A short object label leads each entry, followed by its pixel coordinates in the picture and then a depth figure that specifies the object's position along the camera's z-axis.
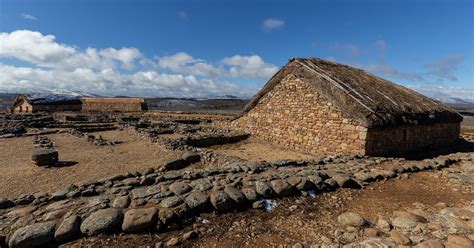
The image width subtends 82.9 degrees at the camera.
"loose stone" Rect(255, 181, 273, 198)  5.92
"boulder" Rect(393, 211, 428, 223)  5.17
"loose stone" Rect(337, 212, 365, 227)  5.06
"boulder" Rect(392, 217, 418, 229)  4.95
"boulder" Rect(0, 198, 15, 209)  4.97
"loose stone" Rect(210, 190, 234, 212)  5.25
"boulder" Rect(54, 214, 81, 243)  4.08
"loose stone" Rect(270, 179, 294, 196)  6.11
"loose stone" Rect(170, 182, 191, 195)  5.54
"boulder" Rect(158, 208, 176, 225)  4.62
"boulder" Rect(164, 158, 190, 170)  9.94
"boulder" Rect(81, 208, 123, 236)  4.25
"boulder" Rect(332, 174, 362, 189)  6.97
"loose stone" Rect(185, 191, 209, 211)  5.11
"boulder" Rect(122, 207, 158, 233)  4.36
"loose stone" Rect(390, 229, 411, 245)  4.39
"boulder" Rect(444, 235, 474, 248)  4.17
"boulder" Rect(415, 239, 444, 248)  4.16
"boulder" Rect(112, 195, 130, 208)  4.92
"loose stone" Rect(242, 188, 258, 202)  5.66
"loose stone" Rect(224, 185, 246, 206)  5.49
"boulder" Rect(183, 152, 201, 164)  11.02
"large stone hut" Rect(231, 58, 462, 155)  11.27
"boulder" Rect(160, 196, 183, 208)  5.01
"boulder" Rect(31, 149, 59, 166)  10.59
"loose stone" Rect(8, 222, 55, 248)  3.90
